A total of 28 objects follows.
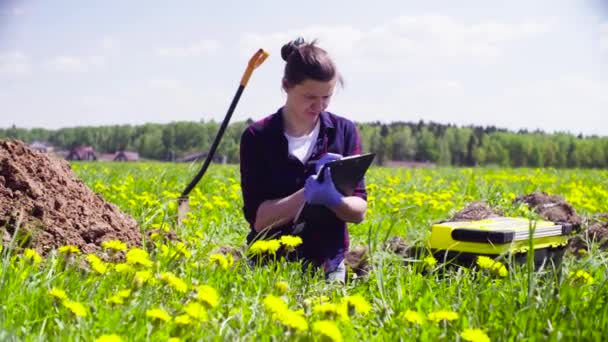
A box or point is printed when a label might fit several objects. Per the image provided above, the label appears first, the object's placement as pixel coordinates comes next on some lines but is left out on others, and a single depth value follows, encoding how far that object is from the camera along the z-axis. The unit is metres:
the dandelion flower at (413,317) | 1.67
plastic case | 2.68
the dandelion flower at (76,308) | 1.57
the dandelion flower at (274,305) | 1.55
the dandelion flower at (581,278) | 2.12
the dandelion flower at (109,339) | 1.35
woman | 3.15
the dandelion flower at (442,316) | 1.67
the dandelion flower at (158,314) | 1.52
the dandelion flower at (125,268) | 1.96
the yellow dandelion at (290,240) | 2.29
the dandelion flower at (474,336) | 1.50
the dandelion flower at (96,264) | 1.90
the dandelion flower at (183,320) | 1.55
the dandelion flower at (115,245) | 2.07
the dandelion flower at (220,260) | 2.16
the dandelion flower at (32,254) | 2.07
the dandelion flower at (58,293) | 1.72
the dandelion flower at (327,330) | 1.45
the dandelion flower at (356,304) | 1.68
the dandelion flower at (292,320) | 1.50
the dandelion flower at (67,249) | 2.12
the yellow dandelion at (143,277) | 1.79
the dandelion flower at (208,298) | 1.59
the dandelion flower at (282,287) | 1.88
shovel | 4.10
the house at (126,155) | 68.85
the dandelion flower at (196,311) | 1.54
